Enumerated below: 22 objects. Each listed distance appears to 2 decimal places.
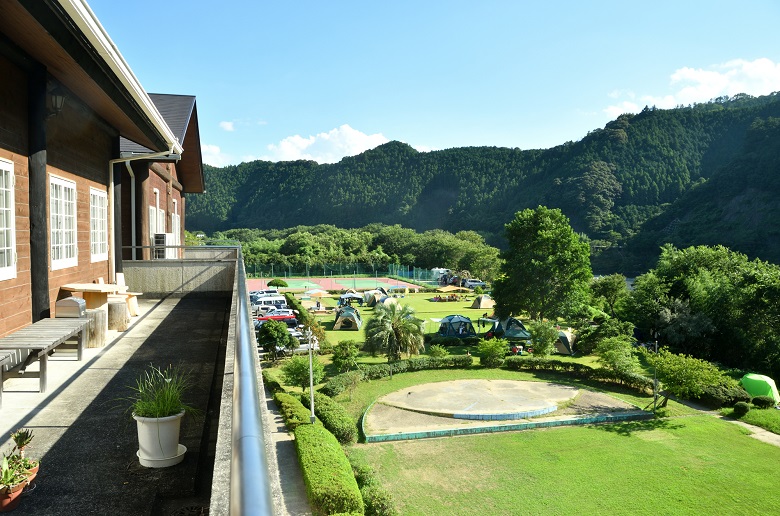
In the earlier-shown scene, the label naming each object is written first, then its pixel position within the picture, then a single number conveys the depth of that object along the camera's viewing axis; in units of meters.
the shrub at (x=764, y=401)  21.94
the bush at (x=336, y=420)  16.92
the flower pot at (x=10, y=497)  2.57
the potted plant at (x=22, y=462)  2.70
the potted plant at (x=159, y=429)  3.03
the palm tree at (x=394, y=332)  26.02
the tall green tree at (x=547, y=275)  33.59
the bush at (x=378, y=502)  12.41
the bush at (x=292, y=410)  17.02
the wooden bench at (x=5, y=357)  3.86
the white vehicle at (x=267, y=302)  33.50
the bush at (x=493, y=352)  26.69
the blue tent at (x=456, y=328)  31.88
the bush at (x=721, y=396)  21.81
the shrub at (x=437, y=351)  27.26
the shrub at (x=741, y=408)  20.55
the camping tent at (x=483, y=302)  45.25
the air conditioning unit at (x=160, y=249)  13.10
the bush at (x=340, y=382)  21.33
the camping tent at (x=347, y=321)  33.97
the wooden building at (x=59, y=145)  4.46
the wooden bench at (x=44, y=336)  4.22
